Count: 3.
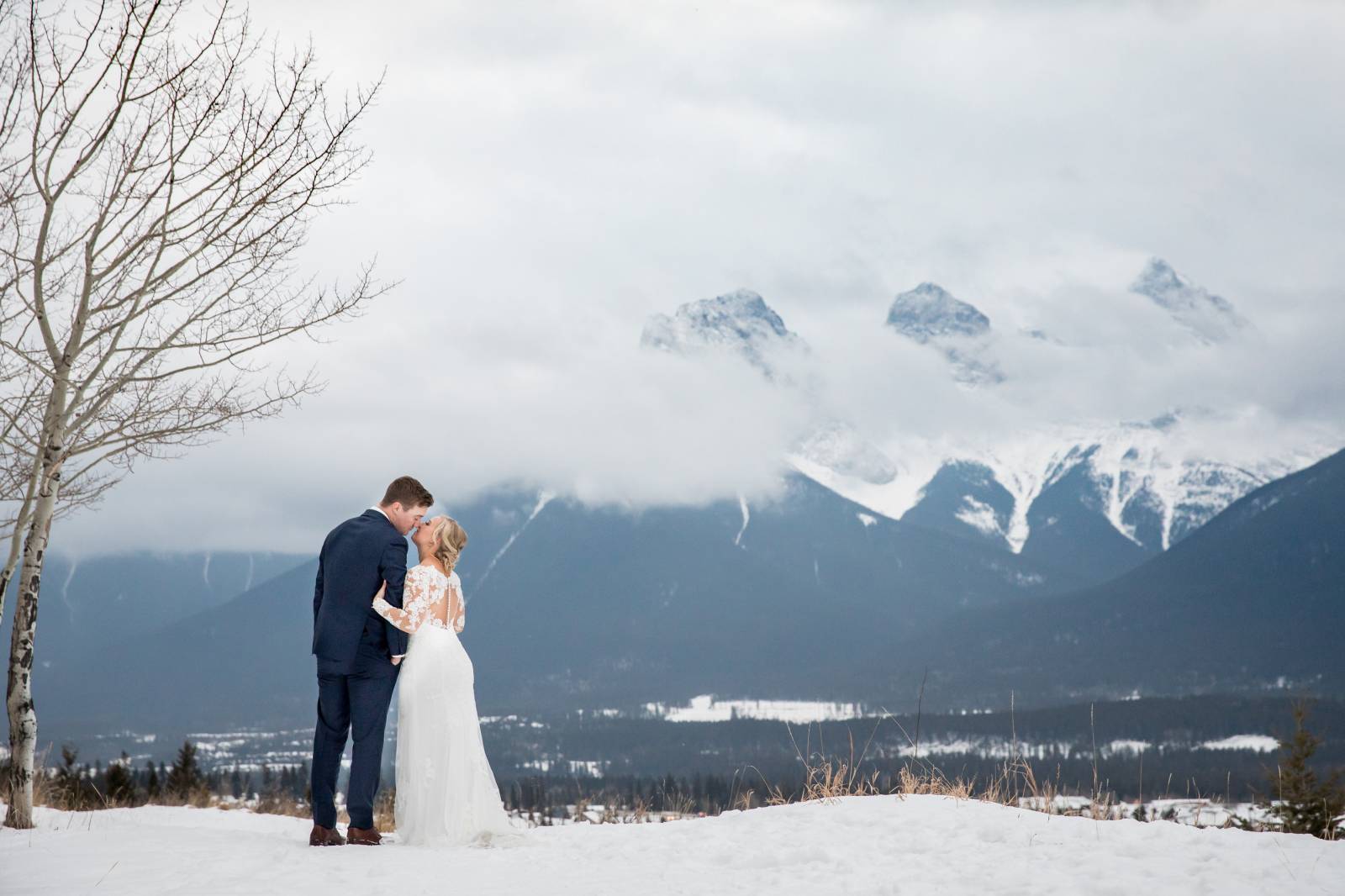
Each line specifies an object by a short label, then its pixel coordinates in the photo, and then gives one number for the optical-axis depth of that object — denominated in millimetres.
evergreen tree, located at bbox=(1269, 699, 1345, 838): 28672
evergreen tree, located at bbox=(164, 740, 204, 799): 29125
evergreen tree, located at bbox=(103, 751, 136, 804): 25547
